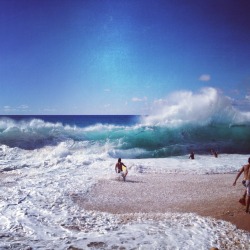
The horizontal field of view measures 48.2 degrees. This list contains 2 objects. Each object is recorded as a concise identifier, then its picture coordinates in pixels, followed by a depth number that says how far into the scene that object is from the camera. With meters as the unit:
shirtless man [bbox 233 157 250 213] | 7.64
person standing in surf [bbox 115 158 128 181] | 12.22
